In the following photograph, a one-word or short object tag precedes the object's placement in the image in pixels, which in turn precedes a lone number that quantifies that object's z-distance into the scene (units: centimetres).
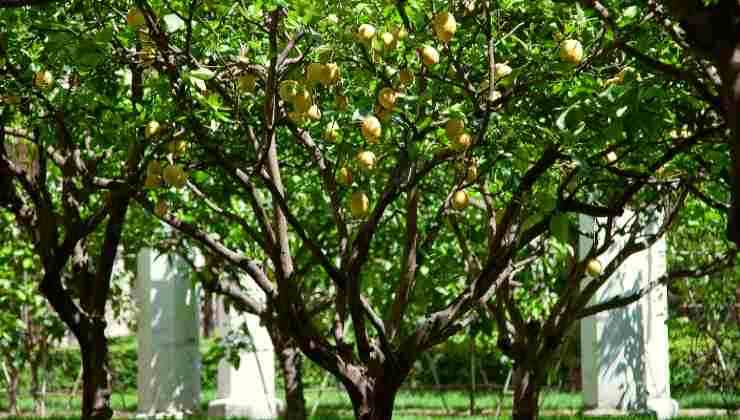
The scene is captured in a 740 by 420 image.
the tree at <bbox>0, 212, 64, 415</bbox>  1153
